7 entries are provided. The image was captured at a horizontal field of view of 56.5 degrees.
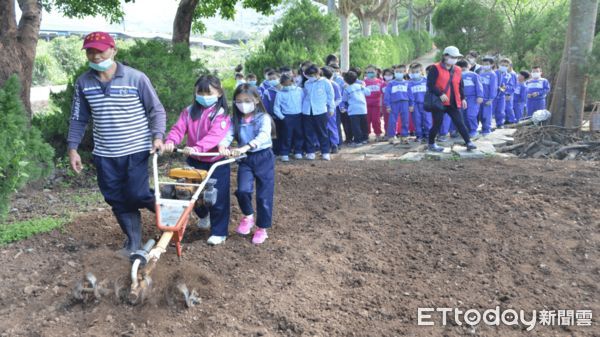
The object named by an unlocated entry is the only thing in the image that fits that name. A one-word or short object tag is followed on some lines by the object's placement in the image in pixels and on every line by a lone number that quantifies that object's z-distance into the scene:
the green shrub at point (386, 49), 22.92
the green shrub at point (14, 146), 4.72
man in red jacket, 8.66
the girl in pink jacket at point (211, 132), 4.62
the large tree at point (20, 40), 7.16
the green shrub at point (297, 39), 14.76
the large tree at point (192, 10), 10.78
